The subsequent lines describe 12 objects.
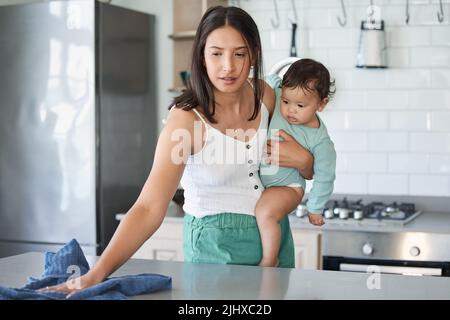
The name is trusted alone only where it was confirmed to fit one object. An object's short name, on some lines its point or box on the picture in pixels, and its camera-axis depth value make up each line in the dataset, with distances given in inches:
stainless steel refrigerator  152.6
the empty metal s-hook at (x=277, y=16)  163.2
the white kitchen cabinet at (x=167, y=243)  145.6
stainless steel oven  129.7
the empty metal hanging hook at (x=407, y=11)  153.4
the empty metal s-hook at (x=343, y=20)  157.8
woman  77.5
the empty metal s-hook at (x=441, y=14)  151.6
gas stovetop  136.4
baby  90.0
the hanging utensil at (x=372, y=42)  152.3
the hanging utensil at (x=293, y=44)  159.5
